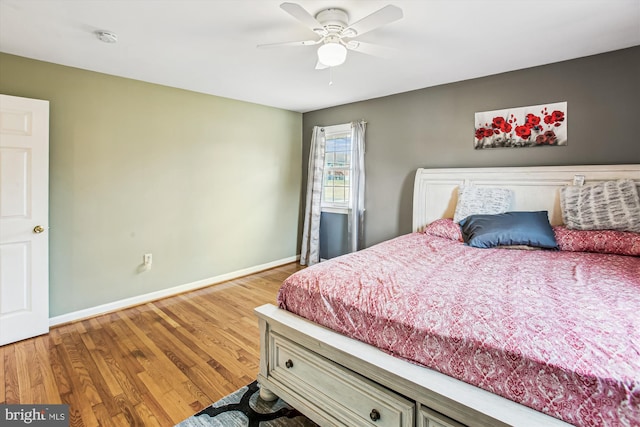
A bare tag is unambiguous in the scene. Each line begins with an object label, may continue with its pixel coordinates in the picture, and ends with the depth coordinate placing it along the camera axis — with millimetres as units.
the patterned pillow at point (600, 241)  2228
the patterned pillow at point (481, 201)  2932
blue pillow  2475
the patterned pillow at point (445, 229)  2916
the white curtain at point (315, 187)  4594
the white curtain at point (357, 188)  4141
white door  2520
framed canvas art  2834
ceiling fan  1729
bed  1017
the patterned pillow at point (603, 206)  2336
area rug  1739
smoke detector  2254
